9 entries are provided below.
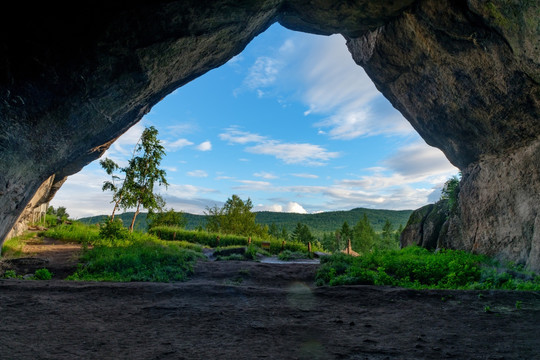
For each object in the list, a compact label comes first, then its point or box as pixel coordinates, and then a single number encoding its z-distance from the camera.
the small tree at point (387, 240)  67.50
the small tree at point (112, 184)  27.75
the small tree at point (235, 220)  53.66
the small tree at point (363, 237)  61.59
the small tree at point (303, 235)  64.75
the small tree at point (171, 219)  45.04
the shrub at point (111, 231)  17.17
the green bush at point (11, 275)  9.55
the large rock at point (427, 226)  15.55
